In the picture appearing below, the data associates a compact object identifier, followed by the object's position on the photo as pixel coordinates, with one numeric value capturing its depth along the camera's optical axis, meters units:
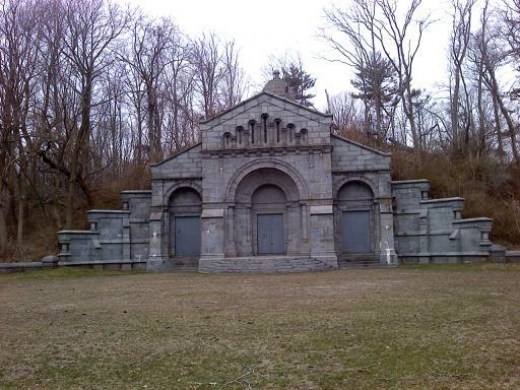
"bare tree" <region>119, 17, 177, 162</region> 35.41
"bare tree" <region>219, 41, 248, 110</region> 40.88
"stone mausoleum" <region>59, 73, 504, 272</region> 25.91
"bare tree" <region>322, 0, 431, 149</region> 35.69
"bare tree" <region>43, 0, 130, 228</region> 27.84
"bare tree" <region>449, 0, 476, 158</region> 34.53
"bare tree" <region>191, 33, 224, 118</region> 39.69
